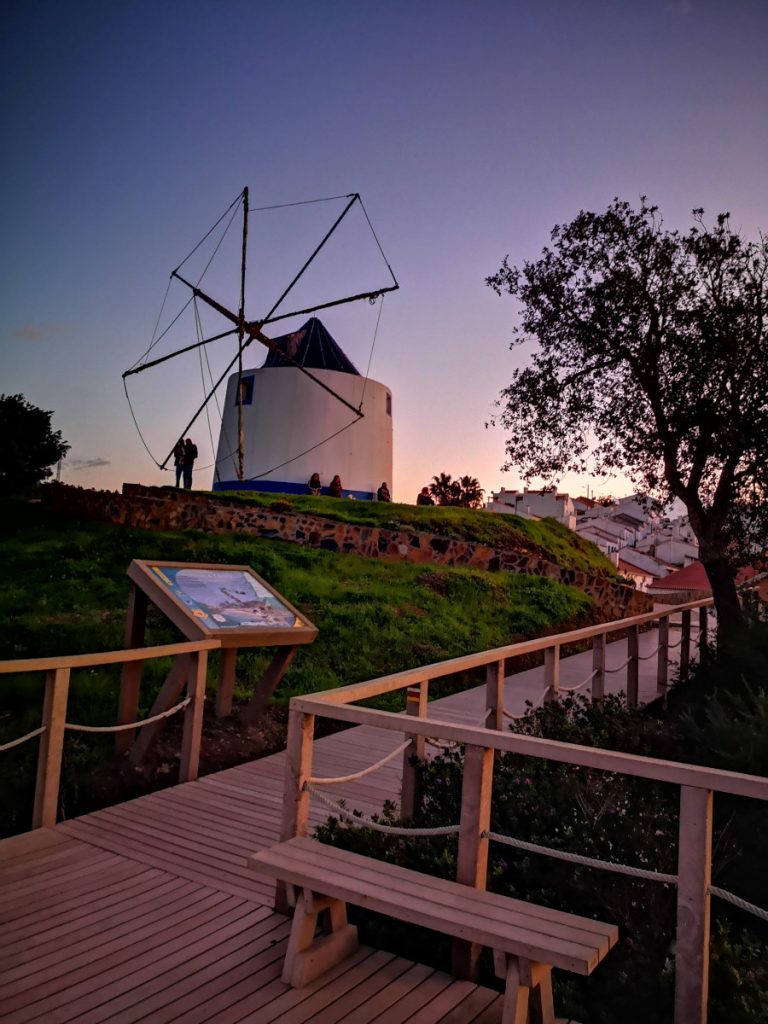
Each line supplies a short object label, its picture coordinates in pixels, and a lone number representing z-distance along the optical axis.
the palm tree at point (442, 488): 51.32
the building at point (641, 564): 60.77
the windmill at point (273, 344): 28.45
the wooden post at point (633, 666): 8.76
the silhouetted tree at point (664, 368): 10.38
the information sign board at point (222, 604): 6.10
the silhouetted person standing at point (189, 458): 23.75
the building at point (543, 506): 58.78
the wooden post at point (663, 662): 9.87
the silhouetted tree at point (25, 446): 27.44
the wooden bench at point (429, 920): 2.53
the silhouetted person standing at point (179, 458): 23.83
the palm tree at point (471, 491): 48.95
